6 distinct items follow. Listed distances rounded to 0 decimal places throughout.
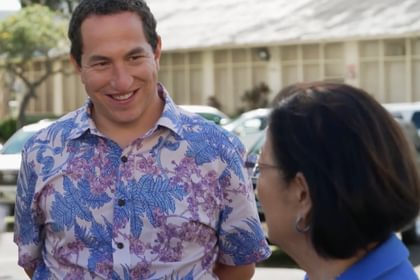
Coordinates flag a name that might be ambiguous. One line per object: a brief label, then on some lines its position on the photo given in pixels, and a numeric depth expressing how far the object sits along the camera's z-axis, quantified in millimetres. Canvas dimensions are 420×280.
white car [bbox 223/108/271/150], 21359
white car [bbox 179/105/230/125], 19984
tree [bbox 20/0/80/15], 48125
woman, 2631
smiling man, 4008
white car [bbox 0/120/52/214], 17288
